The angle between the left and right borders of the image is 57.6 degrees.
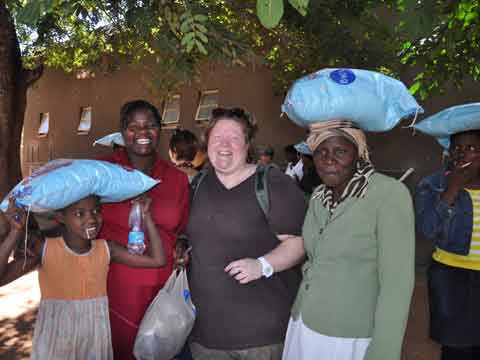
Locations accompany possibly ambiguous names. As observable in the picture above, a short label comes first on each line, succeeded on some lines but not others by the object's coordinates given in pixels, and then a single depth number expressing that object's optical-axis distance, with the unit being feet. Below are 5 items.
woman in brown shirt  7.30
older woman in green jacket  5.87
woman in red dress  8.29
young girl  7.41
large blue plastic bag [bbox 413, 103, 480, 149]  8.55
